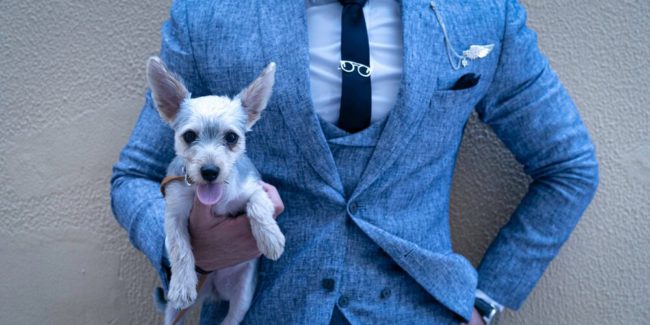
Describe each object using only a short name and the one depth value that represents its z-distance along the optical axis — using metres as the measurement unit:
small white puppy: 1.19
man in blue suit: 1.28
